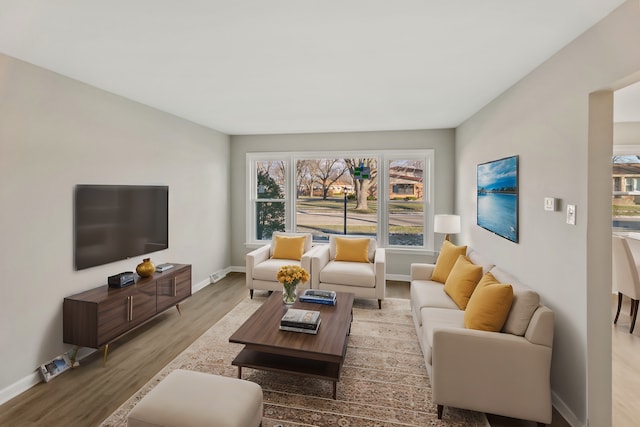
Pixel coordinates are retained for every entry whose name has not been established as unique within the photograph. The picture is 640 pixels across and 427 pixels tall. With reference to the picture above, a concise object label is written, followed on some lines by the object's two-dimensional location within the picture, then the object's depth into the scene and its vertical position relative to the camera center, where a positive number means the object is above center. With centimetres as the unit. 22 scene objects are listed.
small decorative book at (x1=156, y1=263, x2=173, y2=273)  348 -70
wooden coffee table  213 -101
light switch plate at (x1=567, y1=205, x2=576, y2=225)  192 -2
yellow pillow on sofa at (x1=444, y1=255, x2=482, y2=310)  271 -68
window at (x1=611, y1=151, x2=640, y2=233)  445 +31
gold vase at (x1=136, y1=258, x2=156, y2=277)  318 -65
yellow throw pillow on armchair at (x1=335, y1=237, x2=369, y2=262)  437 -60
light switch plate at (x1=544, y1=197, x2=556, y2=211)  214 +5
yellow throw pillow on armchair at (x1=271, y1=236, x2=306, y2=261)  455 -58
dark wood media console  252 -94
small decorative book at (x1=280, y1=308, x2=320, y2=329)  241 -91
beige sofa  187 -101
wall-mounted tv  277 -14
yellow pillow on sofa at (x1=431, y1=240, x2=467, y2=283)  338 -60
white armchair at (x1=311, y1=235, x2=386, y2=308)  385 -85
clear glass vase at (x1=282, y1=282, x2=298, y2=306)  289 -83
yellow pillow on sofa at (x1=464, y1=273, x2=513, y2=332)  207 -70
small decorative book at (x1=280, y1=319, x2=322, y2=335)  238 -98
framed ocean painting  273 +15
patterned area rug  200 -139
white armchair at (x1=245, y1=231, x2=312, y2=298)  412 -76
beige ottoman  153 -107
